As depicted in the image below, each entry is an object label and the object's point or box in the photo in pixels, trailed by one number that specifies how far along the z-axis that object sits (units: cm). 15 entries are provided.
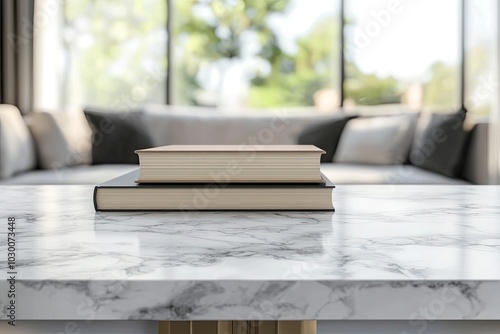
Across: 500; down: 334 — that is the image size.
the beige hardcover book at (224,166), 69
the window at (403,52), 404
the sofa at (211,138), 256
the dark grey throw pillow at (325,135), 310
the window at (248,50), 416
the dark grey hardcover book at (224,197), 69
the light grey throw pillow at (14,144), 255
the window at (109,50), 399
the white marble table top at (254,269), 39
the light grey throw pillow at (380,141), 292
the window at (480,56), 327
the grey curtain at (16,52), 373
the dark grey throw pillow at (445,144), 266
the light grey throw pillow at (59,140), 289
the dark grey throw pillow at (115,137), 296
